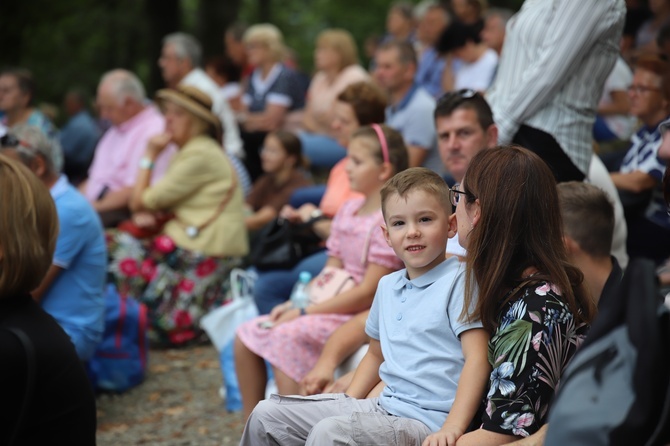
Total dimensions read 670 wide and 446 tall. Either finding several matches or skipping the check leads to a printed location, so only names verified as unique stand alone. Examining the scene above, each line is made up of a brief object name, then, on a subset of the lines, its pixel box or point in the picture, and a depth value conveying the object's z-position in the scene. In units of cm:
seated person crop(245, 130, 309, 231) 740
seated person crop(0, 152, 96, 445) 320
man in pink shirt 812
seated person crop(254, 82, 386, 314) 564
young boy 303
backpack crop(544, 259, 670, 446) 218
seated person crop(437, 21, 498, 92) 857
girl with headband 453
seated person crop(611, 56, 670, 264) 513
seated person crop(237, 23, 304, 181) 957
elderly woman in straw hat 713
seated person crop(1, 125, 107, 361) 532
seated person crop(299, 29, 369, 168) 852
